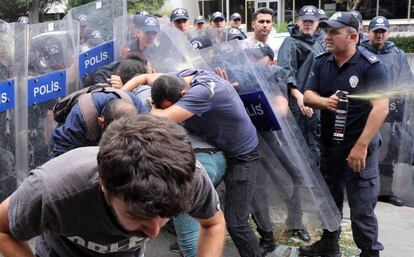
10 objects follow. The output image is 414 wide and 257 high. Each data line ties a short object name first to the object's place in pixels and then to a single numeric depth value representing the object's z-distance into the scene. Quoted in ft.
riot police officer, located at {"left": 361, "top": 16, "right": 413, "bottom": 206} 15.55
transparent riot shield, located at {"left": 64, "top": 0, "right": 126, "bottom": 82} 14.42
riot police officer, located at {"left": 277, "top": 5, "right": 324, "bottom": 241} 15.34
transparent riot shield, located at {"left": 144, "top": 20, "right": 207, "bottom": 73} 13.60
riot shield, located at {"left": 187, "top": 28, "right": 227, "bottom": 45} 17.28
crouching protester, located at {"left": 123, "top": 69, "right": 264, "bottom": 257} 10.31
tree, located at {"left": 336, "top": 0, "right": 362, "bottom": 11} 79.94
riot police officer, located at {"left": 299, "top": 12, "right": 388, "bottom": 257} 11.35
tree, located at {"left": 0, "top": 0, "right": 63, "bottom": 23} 88.84
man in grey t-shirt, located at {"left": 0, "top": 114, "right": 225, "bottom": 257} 4.36
